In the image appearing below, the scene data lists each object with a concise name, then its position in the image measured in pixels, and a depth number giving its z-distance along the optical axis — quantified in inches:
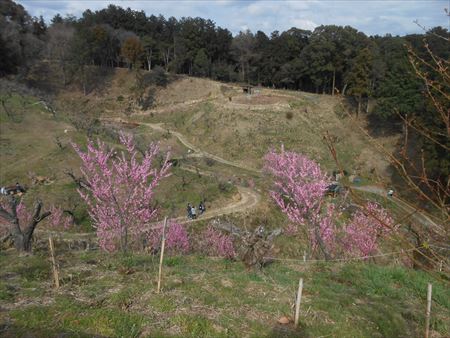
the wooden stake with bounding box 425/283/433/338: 219.3
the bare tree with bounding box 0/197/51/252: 445.1
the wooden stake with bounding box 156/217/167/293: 287.6
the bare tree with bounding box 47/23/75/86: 2365.9
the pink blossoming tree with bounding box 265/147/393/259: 677.0
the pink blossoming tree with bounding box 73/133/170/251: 536.1
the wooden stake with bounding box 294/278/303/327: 252.7
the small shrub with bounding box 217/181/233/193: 1249.8
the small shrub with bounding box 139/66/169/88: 2448.3
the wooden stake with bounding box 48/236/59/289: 291.9
